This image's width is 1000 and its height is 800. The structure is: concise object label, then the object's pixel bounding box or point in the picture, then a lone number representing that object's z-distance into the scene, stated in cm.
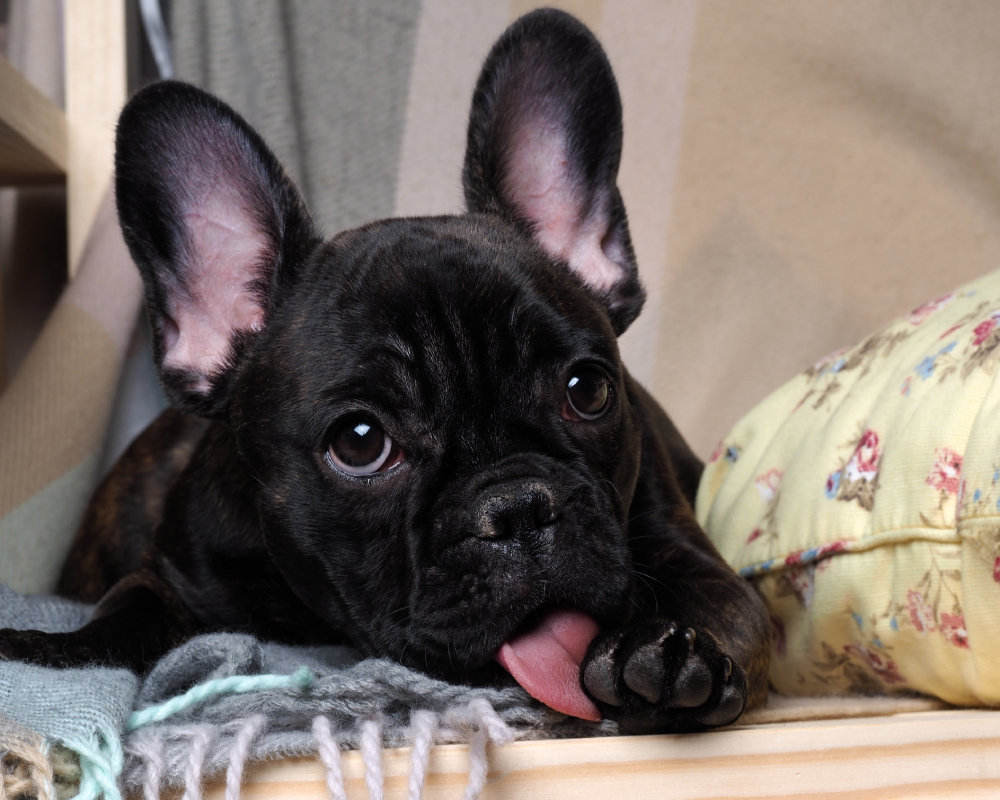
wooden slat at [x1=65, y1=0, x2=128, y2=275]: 64
